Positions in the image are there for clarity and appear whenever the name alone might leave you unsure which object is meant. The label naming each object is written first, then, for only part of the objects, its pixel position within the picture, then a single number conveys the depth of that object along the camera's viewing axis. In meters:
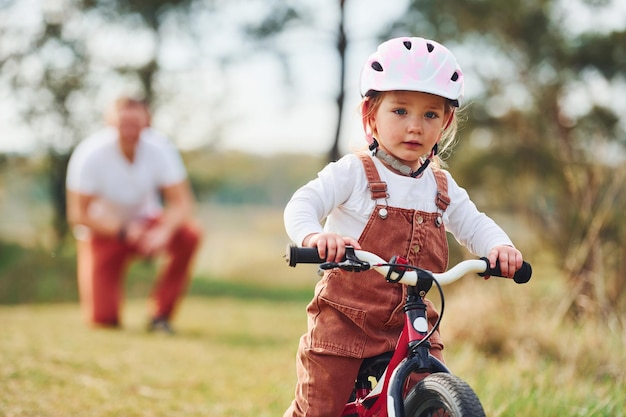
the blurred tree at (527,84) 10.26
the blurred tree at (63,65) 12.70
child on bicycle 2.45
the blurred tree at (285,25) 10.62
